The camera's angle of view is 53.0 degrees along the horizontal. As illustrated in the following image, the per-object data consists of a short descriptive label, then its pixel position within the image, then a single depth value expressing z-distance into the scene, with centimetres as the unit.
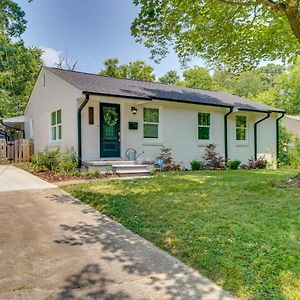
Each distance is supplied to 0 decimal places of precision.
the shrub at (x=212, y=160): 1335
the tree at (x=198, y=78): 3881
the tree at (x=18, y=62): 2127
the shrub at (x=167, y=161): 1212
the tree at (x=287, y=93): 2870
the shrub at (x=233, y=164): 1366
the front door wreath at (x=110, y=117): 1166
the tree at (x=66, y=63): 3309
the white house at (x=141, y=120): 1134
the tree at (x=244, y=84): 5441
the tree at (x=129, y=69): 3262
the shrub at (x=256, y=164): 1480
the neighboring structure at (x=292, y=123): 2692
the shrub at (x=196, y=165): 1276
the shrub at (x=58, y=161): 1039
